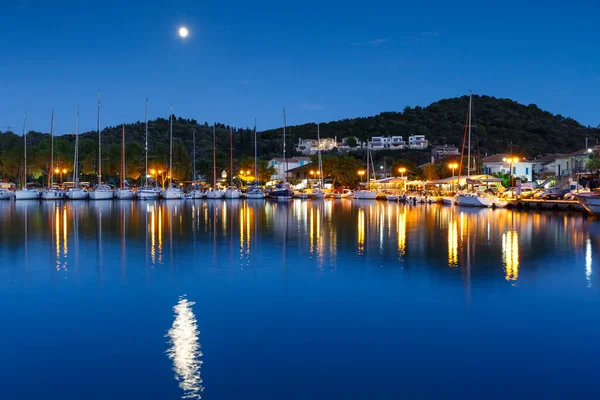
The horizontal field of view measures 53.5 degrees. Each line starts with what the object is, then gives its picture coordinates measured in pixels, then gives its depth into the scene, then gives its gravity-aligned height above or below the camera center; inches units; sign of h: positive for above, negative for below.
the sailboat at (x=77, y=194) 2704.0 -0.2
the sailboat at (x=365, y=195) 2837.1 -17.4
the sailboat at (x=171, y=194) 2716.5 -4.0
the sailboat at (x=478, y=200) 1894.7 -32.0
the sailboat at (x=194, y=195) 2831.4 -9.9
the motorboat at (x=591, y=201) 1430.9 -28.8
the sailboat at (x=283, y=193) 2802.7 -4.2
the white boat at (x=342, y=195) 2974.9 -17.2
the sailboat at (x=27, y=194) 2743.6 +1.5
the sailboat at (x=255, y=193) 2869.1 -3.5
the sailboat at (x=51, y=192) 2699.3 +9.8
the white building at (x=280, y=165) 4040.4 +188.6
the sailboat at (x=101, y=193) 2613.2 +3.5
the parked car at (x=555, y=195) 1866.3 -16.9
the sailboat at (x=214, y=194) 2878.9 -6.4
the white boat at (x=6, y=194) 2741.4 +2.6
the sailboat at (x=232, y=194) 2832.2 -6.8
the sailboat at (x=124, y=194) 2736.2 -2.3
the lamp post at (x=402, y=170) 3109.0 +111.1
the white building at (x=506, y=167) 2933.1 +115.0
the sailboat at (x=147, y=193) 2699.3 +1.1
